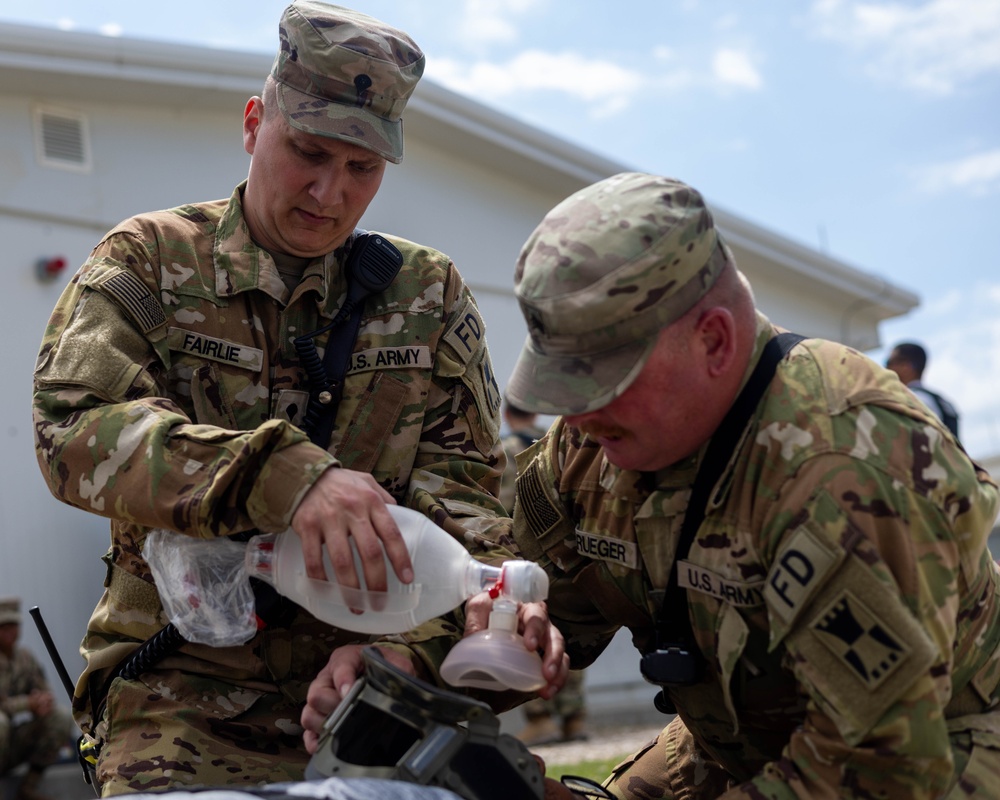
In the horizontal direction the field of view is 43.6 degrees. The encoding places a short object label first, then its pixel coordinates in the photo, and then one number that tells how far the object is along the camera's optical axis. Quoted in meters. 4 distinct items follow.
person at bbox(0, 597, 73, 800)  8.78
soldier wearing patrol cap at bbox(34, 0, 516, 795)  2.80
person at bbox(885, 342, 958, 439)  9.30
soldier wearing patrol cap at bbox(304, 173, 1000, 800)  2.22
